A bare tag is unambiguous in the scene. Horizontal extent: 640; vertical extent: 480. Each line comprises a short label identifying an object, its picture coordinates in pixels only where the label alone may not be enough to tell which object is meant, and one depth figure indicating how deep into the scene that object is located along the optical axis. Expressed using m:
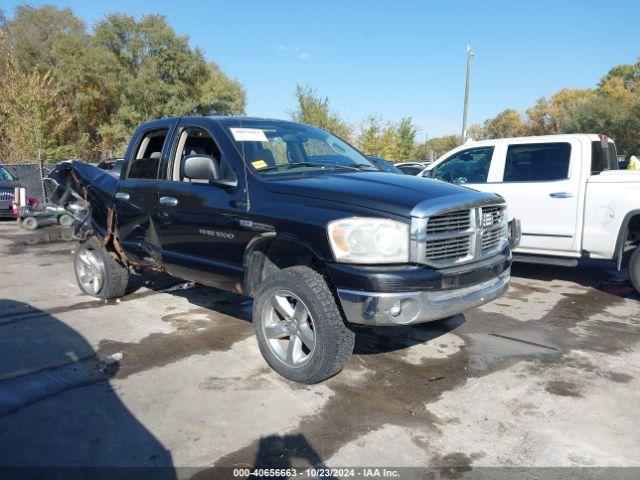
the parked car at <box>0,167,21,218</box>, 13.62
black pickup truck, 3.24
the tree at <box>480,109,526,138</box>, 67.81
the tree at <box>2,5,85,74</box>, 35.88
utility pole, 25.52
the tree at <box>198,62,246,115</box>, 34.66
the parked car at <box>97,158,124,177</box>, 10.68
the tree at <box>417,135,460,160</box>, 80.51
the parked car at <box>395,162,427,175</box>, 15.21
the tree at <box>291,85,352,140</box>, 21.30
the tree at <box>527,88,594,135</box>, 59.69
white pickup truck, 5.92
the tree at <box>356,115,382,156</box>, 23.53
